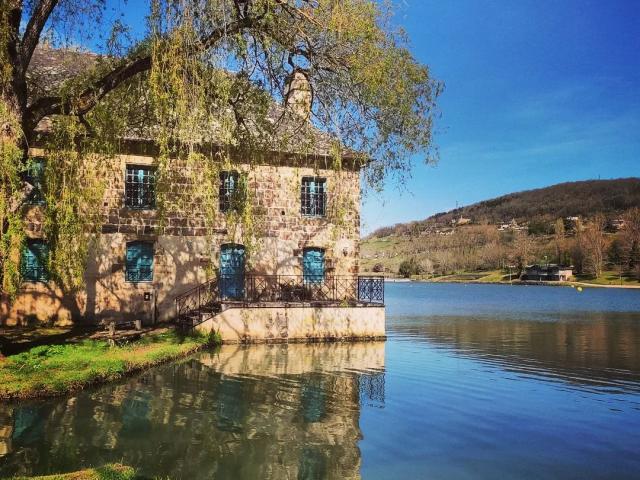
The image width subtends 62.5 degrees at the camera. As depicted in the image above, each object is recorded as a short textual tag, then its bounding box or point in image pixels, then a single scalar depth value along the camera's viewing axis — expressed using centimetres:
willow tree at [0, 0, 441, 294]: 934
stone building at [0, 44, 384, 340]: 1695
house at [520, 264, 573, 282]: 10131
